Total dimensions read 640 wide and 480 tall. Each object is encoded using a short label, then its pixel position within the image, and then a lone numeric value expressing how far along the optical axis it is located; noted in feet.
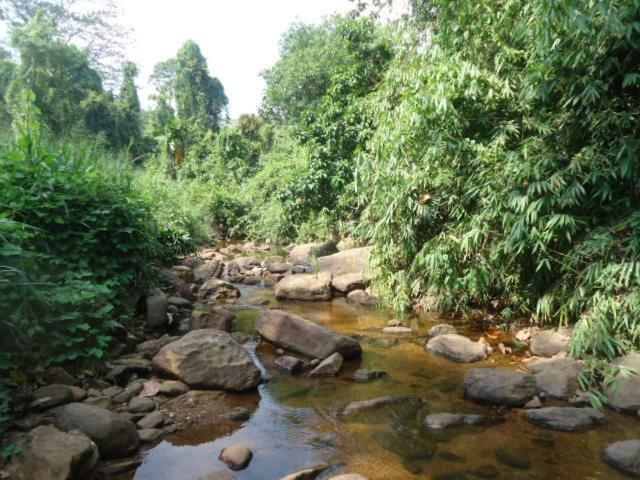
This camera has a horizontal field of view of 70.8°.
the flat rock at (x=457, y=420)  12.07
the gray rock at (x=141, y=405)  12.21
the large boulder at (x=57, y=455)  8.54
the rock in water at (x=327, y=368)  15.47
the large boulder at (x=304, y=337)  16.66
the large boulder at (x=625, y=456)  9.80
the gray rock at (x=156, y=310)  19.07
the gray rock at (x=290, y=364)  15.79
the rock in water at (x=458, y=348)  16.64
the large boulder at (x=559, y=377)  13.38
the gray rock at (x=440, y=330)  19.43
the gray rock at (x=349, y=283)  27.23
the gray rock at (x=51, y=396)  10.50
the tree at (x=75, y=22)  81.46
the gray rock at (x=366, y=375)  15.20
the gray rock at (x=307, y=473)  9.59
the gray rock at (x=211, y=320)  19.51
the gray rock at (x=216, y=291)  26.30
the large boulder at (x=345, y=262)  28.76
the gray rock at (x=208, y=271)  31.45
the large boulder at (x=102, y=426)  10.00
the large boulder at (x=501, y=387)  12.98
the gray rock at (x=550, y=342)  16.10
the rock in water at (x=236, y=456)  10.33
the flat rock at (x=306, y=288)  26.68
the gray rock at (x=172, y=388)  13.28
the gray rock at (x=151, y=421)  11.60
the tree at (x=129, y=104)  79.71
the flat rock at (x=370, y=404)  12.98
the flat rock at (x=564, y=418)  11.70
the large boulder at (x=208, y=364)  13.78
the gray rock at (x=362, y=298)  25.64
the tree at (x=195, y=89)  103.40
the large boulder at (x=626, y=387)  12.23
